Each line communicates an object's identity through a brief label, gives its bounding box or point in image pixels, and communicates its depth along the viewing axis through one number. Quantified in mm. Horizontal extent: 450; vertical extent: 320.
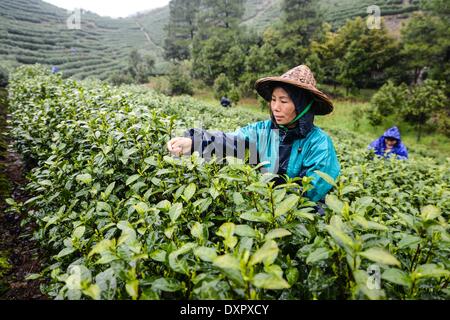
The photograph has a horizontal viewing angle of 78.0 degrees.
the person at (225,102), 16750
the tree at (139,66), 32406
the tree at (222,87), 22812
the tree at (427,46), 20719
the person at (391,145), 6215
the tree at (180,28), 40406
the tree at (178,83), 24891
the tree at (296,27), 25297
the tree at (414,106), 15641
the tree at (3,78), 12524
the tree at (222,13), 32938
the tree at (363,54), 23641
